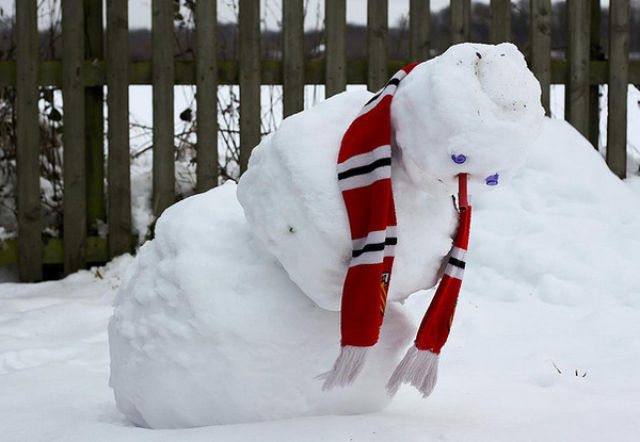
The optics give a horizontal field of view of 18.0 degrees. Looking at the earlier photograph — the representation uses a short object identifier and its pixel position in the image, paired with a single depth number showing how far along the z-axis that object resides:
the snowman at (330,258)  4.24
